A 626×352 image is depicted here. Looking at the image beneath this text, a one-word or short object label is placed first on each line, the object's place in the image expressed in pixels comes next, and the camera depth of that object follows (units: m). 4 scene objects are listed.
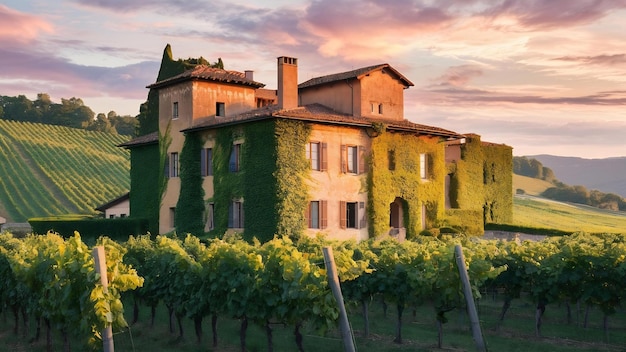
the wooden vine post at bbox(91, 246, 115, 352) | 14.42
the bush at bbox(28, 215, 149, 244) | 42.78
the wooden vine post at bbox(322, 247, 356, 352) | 14.48
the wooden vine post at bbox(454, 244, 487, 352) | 16.16
